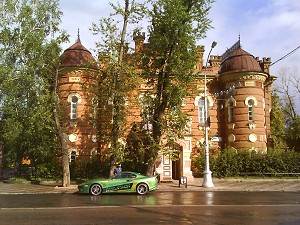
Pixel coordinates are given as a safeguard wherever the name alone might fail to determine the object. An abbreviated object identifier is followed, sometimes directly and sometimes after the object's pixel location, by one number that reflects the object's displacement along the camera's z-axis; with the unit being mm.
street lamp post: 22406
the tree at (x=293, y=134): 36781
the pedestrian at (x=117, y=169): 21828
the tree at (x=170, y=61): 22703
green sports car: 18531
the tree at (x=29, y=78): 23586
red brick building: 28672
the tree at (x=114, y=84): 22734
